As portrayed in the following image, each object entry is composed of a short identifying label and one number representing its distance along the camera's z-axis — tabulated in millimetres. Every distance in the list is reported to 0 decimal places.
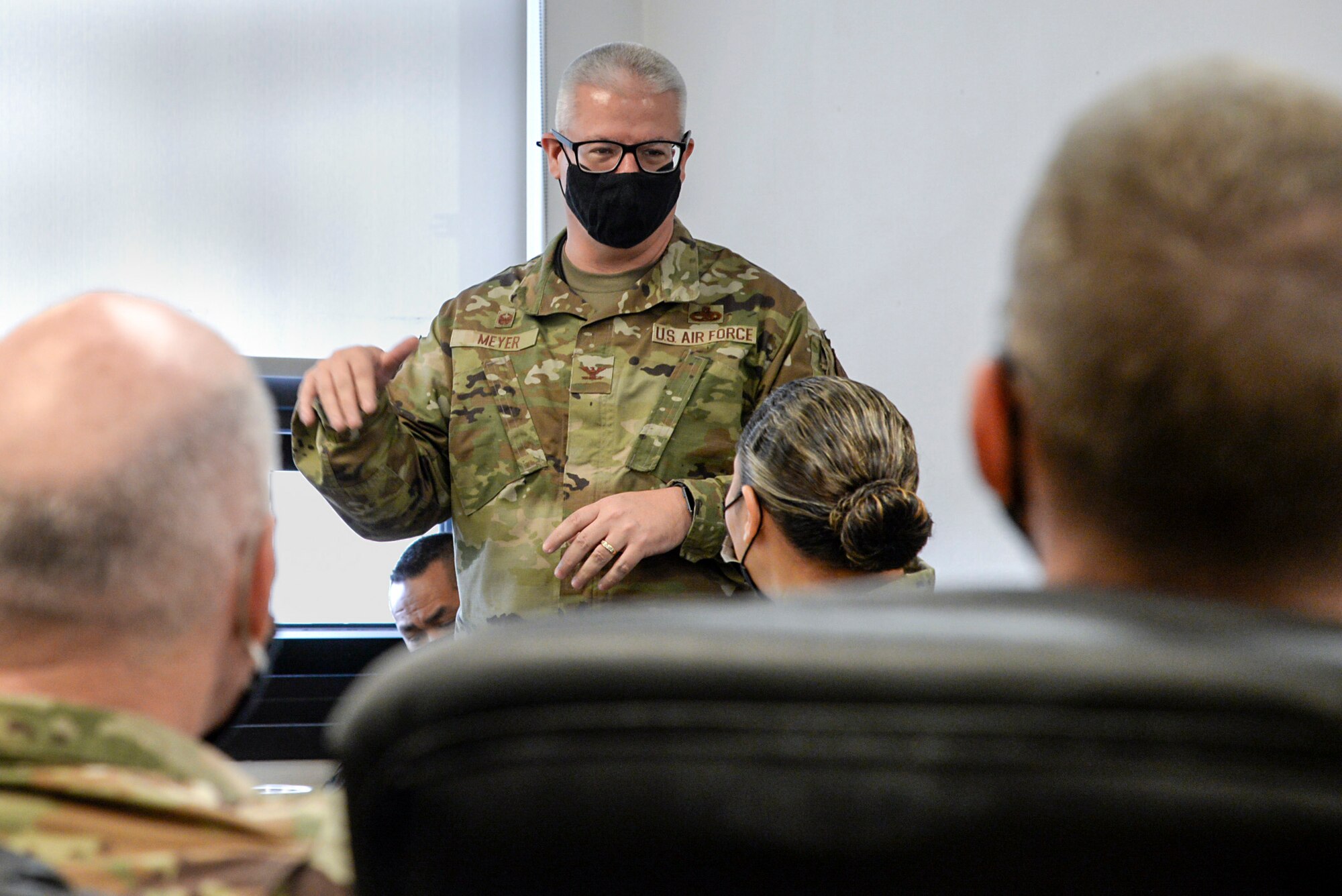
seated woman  4643
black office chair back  1553
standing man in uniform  5086
